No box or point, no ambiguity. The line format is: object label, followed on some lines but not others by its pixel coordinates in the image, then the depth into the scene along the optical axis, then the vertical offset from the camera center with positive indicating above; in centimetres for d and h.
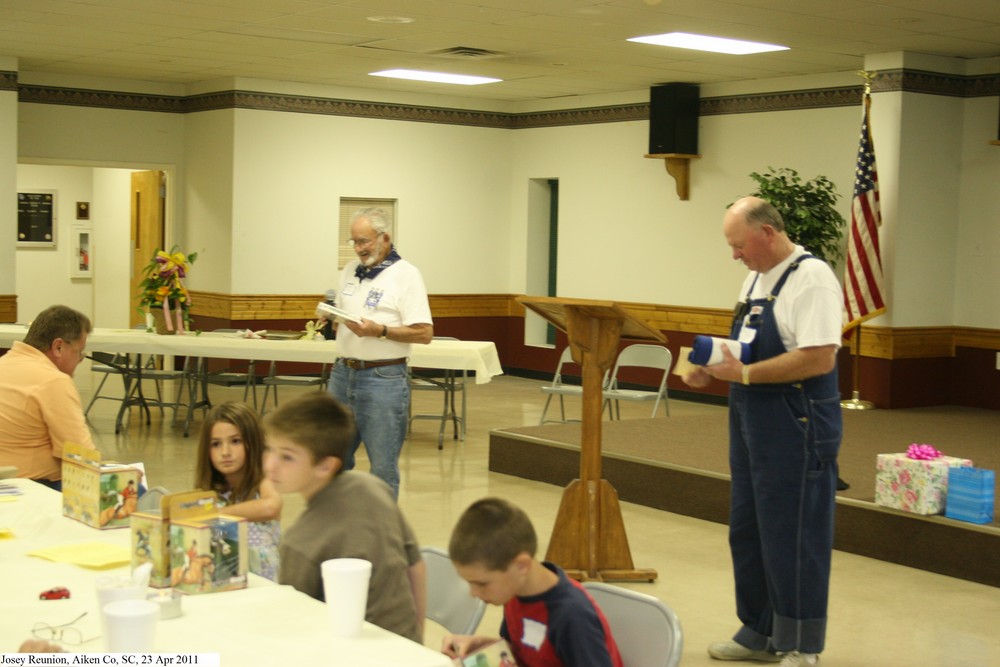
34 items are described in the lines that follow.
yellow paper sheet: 300 -79
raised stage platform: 582 -123
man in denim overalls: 407 -52
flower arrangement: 917 -39
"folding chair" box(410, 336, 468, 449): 914 -106
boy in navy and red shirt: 252 -70
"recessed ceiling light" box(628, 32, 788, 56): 927 +158
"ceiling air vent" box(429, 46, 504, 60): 1011 +156
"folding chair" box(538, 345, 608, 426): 891 -102
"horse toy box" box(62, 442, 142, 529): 336 -70
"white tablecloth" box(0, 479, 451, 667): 237 -78
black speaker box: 1177 +123
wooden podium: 528 -102
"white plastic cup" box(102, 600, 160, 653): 218 -68
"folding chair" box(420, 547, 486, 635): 302 -87
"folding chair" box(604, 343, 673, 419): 880 -82
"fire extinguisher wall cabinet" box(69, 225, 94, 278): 1619 -27
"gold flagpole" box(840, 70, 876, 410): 1010 -107
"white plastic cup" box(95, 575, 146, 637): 230 -66
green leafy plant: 1015 +36
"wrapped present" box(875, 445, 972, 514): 582 -104
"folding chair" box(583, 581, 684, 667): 260 -80
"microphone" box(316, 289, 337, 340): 575 -30
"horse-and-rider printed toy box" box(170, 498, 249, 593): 271 -68
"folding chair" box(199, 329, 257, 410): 980 -110
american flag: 977 +11
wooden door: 1350 +16
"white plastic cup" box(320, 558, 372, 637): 243 -68
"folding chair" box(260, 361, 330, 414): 959 -108
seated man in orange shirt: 409 -54
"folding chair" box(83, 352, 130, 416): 959 -102
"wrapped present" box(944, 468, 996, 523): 566 -106
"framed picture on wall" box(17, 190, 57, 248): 1588 +16
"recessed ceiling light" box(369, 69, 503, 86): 1171 +158
